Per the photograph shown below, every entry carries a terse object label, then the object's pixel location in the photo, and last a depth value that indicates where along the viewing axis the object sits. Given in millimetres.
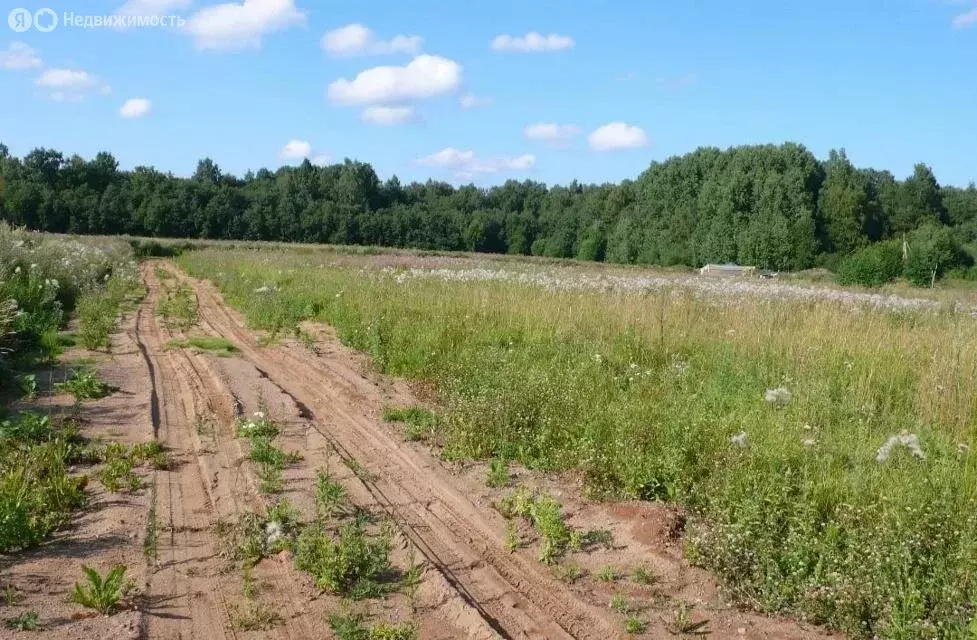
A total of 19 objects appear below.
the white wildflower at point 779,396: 6785
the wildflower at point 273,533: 5004
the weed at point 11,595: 4154
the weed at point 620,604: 4551
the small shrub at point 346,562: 4570
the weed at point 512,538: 5324
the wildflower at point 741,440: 5754
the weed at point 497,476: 6496
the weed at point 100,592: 4129
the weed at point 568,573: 4926
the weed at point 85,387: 8352
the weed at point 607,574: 4934
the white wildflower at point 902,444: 5352
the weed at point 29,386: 7996
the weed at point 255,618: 4180
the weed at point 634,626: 4324
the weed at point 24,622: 3916
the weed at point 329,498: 5596
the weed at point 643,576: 4898
